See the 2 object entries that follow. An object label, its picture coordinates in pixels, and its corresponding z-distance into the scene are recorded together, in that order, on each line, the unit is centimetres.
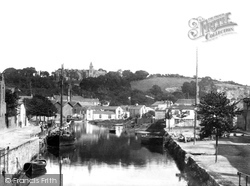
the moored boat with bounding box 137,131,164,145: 5668
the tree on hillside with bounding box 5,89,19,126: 5839
